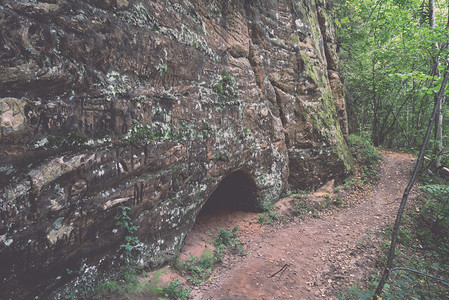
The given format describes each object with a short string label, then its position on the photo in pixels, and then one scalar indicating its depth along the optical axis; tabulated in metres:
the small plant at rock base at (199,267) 5.06
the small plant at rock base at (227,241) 6.36
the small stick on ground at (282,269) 5.57
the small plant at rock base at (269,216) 8.04
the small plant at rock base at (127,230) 4.24
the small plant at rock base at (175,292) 4.28
